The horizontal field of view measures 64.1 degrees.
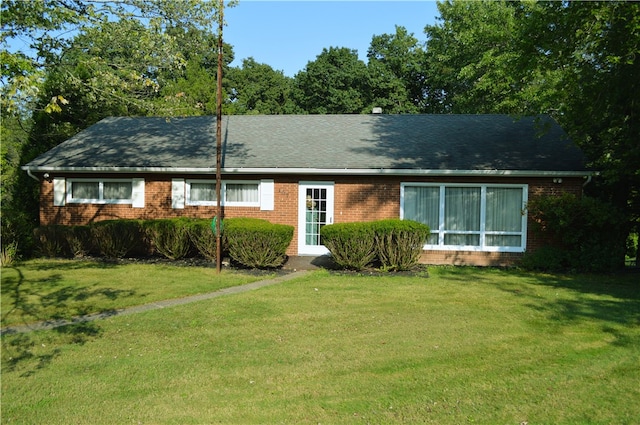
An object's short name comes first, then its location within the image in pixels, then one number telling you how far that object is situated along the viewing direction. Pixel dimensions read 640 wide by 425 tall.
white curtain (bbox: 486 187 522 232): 14.53
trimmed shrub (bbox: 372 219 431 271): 12.17
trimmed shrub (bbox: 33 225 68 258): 14.69
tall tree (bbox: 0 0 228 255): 10.28
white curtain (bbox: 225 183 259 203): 15.61
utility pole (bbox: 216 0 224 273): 11.84
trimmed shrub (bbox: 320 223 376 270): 12.16
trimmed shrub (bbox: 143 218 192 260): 13.88
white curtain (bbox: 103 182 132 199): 16.28
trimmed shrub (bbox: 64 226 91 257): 14.59
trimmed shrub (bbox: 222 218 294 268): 12.52
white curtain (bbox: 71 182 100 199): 16.48
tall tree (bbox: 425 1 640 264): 11.15
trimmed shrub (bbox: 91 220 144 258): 14.35
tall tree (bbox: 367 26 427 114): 35.88
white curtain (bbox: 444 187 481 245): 14.66
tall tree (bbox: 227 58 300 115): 41.56
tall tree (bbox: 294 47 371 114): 36.19
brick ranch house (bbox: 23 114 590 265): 14.55
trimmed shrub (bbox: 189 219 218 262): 13.51
